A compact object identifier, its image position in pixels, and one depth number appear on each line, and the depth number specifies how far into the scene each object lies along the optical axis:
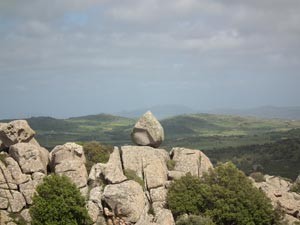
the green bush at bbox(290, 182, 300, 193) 80.37
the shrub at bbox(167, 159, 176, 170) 68.84
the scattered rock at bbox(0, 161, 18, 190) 56.03
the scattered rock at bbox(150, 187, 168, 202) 59.53
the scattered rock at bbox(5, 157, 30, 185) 57.06
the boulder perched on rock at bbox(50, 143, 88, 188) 59.16
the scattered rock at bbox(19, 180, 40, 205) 55.95
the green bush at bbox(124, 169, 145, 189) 61.38
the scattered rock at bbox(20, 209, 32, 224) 54.16
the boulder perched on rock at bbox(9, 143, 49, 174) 58.78
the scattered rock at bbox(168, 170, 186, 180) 64.69
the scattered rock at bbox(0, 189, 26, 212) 54.72
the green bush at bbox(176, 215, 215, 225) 53.68
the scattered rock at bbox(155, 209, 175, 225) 54.67
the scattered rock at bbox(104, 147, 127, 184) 58.82
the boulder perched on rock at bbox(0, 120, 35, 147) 63.28
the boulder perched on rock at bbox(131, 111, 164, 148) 73.00
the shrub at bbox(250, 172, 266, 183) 86.38
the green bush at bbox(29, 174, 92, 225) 51.31
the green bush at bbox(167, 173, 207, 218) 57.81
